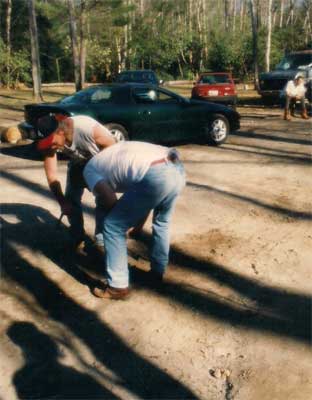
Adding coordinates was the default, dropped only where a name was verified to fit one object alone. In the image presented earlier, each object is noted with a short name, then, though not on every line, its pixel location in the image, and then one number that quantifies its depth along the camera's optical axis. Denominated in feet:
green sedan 30.07
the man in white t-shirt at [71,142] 12.73
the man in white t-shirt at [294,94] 47.78
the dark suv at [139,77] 72.79
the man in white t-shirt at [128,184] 11.13
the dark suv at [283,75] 61.50
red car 60.70
